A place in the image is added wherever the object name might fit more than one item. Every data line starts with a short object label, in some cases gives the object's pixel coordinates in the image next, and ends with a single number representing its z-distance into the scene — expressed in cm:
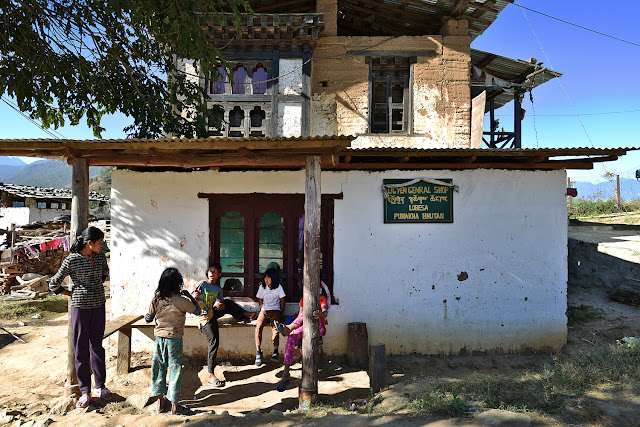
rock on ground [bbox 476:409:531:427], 333
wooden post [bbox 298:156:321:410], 452
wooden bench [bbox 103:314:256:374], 550
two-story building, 601
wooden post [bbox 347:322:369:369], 569
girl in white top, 563
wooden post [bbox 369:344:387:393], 488
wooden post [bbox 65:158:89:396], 452
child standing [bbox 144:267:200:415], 421
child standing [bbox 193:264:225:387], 526
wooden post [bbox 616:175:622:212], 2231
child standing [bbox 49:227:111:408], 427
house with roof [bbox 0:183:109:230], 1849
